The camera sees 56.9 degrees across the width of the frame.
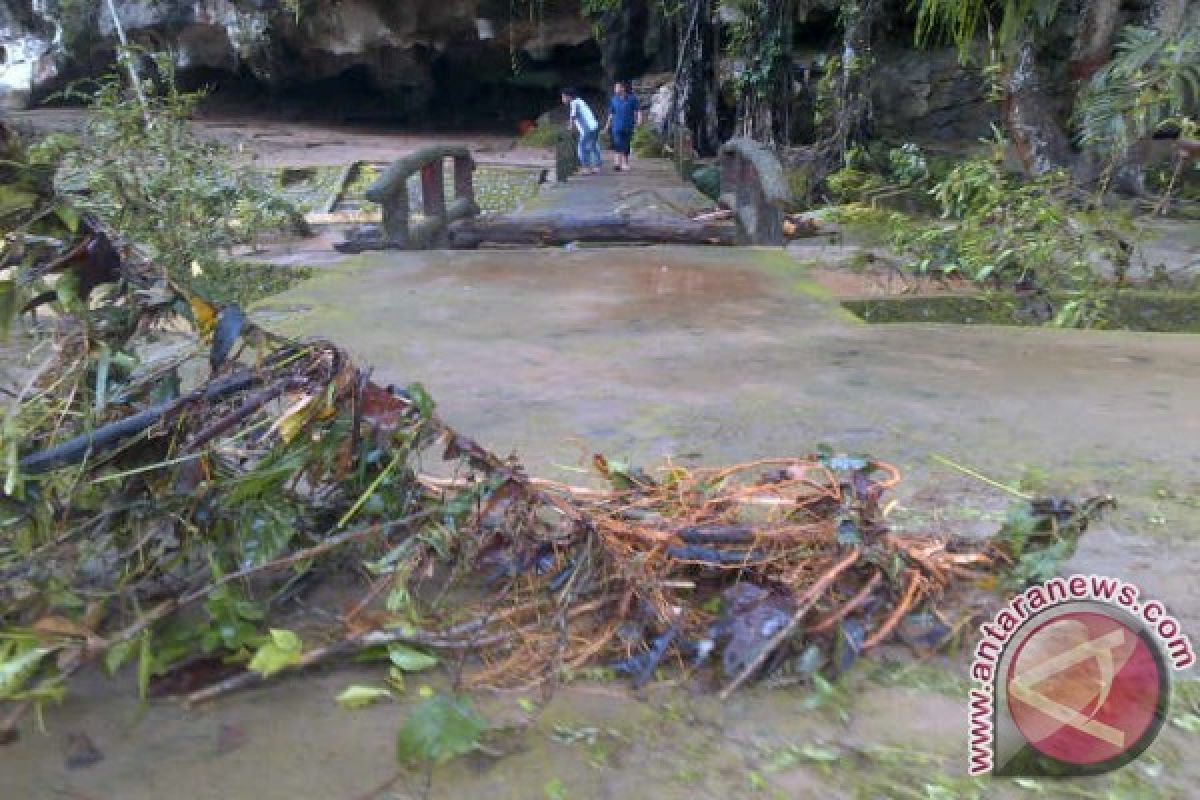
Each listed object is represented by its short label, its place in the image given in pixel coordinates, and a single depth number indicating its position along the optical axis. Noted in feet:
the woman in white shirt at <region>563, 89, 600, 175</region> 42.75
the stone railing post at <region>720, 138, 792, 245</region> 25.79
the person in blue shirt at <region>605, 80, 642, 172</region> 44.73
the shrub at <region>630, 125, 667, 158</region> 52.42
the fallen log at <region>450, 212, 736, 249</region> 29.04
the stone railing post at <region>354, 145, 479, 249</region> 26.48
